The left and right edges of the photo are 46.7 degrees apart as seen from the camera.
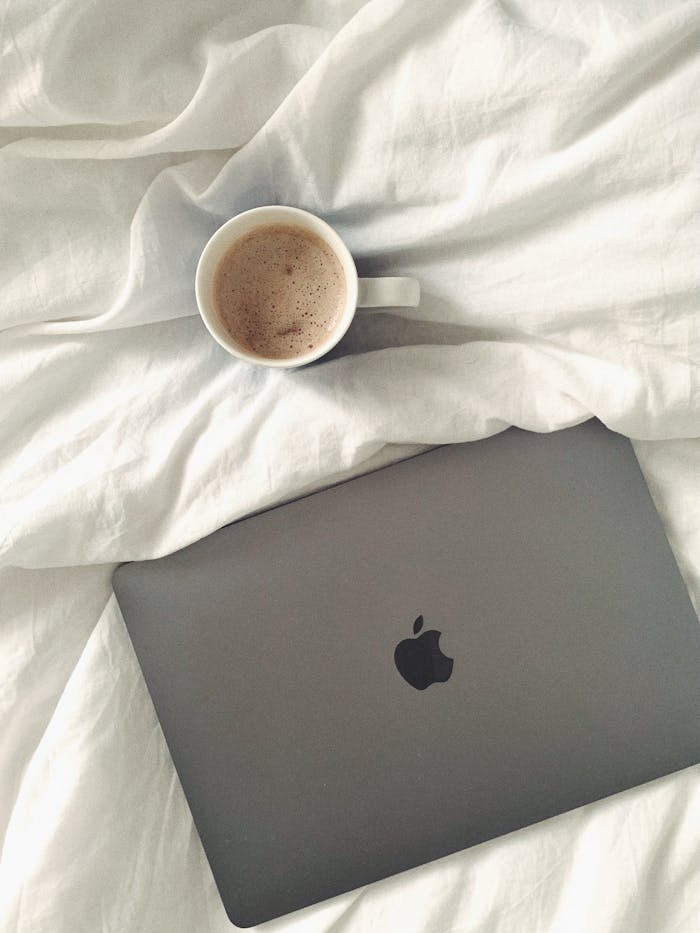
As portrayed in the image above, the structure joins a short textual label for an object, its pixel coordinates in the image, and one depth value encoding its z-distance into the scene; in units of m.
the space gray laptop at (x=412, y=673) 0.65
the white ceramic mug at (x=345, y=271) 0.61
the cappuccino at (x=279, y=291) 0.64
